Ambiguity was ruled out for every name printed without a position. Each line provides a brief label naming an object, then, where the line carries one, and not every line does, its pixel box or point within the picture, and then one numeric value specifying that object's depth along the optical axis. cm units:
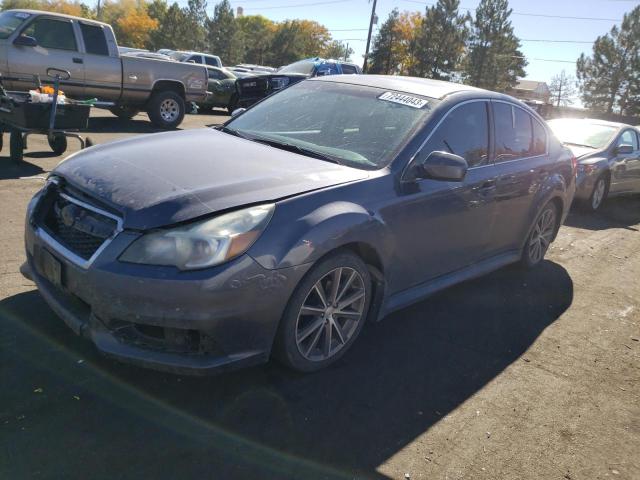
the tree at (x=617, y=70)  6693
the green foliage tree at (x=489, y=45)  6788
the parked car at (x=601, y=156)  898
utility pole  4164
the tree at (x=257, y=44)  7844
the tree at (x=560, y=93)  8000
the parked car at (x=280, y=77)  1648
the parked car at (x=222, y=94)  1797
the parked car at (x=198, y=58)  2316
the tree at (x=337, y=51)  9218
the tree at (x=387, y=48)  6906
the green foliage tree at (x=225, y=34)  7200
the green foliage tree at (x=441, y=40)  6706
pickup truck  1027
